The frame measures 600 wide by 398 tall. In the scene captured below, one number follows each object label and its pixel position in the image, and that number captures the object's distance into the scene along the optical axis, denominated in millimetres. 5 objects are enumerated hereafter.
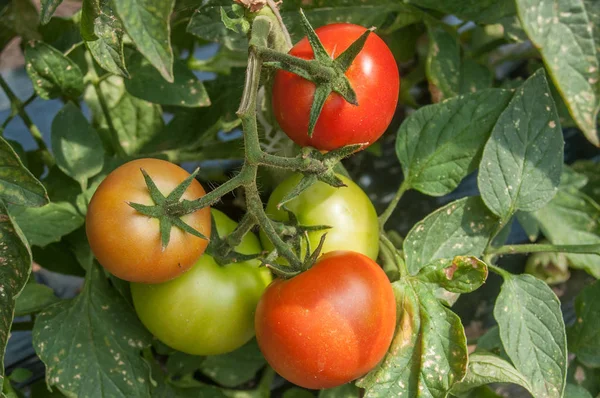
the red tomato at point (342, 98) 590
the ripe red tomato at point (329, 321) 598
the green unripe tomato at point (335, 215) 650
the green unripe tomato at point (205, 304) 639
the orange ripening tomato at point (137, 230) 592
